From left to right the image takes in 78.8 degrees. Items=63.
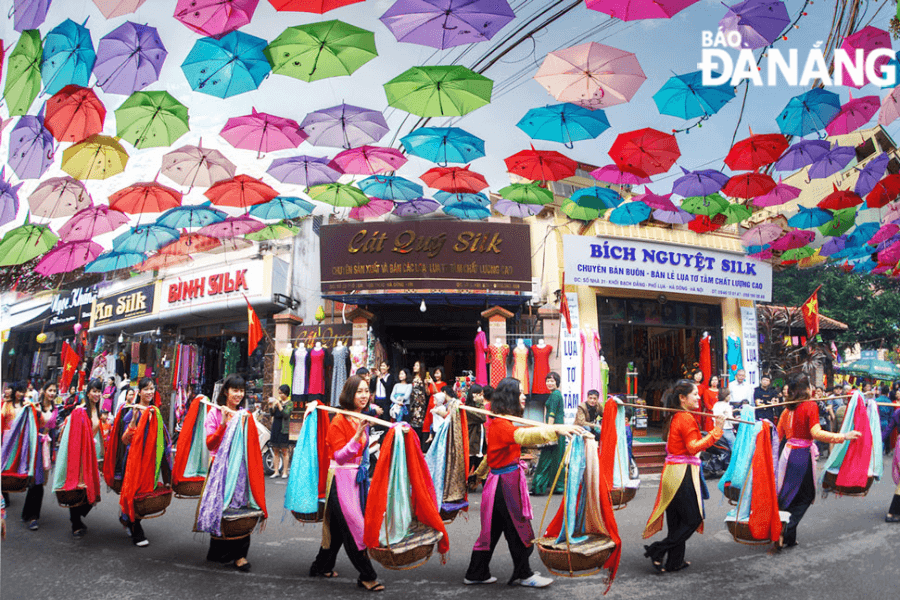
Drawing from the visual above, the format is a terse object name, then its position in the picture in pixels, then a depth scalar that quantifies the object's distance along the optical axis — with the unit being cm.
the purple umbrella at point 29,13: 494
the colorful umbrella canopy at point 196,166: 804
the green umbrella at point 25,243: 864
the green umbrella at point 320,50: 564
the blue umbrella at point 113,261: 1102
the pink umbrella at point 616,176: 860
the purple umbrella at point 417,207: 1135
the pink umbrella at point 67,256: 983
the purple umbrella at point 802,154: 803
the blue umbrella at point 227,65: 583
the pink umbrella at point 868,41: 604
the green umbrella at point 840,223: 997
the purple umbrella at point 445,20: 532
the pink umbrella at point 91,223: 885
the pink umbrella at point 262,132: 739
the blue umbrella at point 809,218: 990
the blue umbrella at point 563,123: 731
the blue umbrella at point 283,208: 970
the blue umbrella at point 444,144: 775
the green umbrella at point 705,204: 993
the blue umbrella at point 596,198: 970
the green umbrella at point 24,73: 536
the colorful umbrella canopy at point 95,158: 708
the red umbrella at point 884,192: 859
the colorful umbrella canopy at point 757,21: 572
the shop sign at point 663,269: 1306
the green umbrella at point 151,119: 648
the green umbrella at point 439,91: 634
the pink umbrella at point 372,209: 1092
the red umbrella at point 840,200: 901
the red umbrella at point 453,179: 903
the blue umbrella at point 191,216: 960
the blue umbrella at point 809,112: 671
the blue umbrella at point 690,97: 681
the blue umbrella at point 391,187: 968
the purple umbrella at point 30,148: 652
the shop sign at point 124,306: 1573
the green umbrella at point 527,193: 938
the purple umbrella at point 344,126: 734
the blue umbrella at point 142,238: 1034
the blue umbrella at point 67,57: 546
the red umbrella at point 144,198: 852
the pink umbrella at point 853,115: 699
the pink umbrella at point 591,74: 620
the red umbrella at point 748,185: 890
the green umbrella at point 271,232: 1199
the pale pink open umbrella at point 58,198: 809
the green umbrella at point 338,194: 961
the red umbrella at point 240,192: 873
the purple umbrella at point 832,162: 840
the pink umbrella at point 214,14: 504
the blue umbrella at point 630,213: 1082
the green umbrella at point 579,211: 1076
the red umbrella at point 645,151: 778
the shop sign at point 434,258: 1184
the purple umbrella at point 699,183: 885
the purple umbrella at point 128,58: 572
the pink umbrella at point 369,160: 823
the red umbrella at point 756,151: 756
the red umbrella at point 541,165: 834
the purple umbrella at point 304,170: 859
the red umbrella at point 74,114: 616
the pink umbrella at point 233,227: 1057
